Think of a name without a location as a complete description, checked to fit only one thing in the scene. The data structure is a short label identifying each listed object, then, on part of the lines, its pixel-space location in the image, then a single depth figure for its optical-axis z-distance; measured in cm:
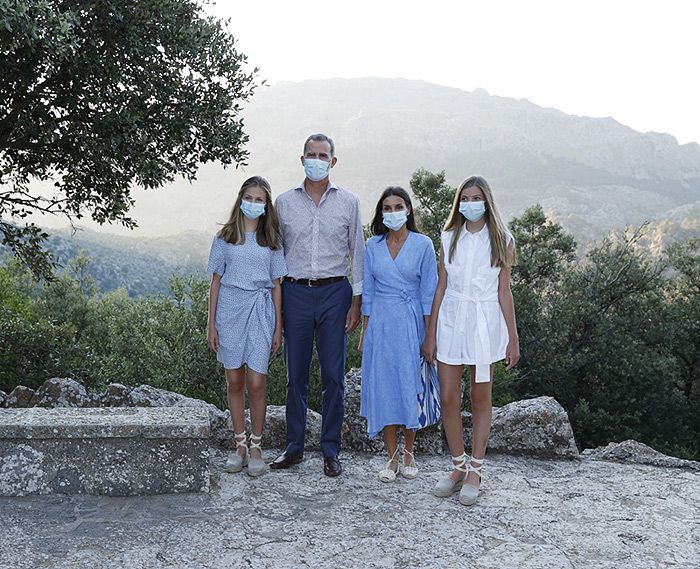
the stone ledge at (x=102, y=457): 434
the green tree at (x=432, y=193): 1997
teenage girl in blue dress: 481
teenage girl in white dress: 446
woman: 476
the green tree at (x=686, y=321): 2011
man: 488
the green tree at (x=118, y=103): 665
